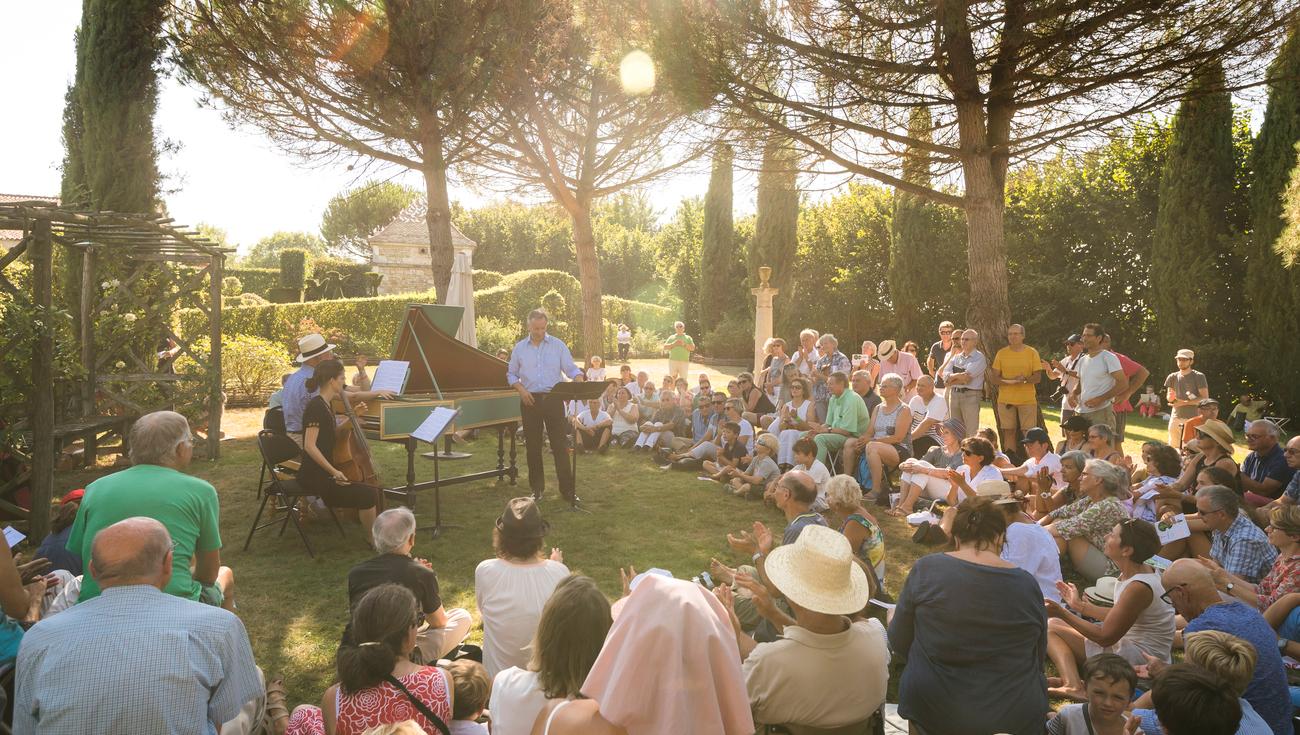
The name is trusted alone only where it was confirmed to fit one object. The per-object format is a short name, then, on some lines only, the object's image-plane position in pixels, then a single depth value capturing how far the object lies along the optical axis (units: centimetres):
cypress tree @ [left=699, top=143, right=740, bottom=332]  2630
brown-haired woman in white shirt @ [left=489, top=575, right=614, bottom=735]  220
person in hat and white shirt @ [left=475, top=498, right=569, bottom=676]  333
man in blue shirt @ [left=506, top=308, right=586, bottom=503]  774
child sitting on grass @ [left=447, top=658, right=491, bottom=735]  289
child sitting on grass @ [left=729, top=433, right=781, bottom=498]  843
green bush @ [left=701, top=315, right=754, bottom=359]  2473
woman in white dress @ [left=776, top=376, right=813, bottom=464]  905
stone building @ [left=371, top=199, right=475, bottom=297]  3719
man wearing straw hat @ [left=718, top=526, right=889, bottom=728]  270
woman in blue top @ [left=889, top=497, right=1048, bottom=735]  294
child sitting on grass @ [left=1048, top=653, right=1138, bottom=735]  287
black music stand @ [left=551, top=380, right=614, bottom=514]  726
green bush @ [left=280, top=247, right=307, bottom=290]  3741
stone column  1672
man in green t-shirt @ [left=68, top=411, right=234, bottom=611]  326
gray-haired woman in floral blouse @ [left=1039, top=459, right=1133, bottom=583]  520
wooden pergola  860
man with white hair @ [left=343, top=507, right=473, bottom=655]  359
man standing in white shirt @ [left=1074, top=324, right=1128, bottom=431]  827
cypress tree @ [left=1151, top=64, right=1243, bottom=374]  1420
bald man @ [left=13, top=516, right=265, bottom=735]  222
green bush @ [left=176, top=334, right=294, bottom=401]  1425
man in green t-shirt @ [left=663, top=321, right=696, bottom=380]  1633
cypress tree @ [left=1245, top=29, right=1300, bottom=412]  1280
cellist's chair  621
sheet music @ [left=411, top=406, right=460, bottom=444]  664
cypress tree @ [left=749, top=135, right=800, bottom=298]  2311
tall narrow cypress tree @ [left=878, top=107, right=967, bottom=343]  1875
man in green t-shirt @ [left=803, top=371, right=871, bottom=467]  862
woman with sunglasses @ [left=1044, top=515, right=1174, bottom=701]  369
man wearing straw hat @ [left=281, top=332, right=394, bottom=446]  690
